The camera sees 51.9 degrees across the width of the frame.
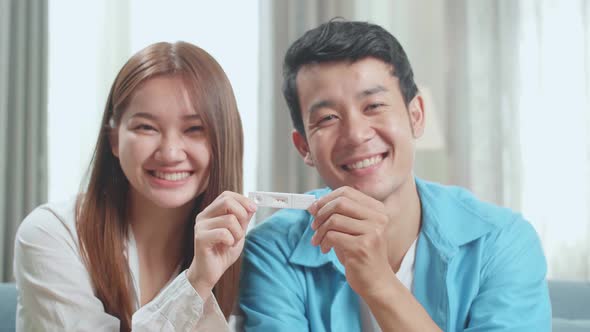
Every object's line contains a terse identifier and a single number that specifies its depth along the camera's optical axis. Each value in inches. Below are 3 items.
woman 48.8
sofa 61.4
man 48.7
